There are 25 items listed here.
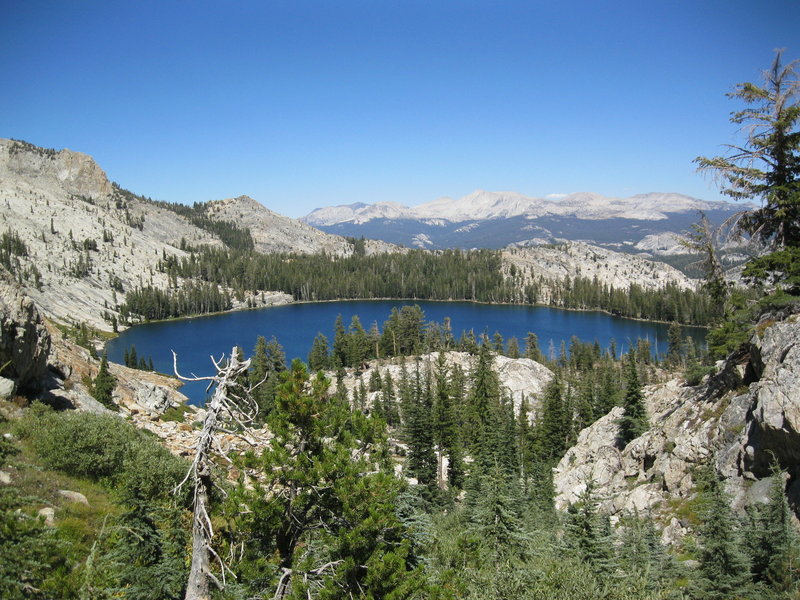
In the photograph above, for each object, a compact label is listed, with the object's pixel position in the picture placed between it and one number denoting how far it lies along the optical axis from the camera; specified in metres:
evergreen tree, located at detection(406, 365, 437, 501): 42.88
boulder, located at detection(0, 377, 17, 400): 21.52
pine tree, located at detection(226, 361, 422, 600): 11.40
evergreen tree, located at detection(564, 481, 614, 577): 13.55
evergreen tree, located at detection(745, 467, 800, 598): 10.08
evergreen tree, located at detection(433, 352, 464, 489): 48.22
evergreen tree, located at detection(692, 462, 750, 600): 10.33
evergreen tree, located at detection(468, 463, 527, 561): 15.34
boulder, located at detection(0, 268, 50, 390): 22.14
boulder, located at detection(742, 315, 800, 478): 15.46
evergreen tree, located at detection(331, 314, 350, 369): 100.88
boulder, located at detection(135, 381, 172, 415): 51.41
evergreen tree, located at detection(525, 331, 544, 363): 106.88
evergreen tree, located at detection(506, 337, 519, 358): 108.20
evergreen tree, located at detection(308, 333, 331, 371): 95.81
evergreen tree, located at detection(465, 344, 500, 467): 47.97
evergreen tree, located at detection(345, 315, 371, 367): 97.94
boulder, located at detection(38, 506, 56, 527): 13.24
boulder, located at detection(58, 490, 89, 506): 15.22
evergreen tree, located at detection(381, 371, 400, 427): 74.62
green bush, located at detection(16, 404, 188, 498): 17.49
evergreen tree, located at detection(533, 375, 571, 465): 57.91
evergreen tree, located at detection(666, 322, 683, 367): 110.69
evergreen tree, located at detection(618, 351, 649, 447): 36.19
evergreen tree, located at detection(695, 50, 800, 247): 19.30
